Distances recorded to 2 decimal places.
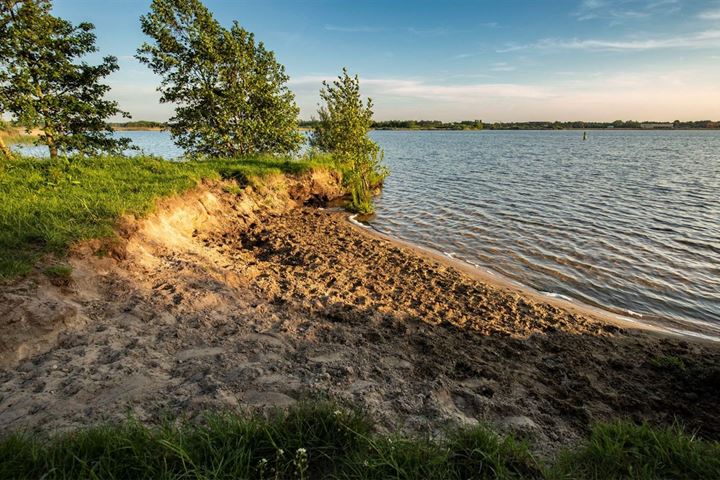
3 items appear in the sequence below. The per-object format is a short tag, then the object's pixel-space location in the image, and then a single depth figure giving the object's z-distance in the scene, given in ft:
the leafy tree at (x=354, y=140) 62.97
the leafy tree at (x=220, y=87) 62.23
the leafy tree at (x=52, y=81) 45.32
